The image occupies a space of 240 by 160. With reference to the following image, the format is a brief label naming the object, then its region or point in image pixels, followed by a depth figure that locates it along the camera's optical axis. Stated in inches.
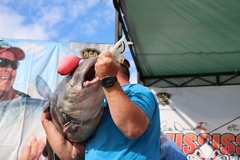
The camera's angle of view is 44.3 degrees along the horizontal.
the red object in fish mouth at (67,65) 48.9
